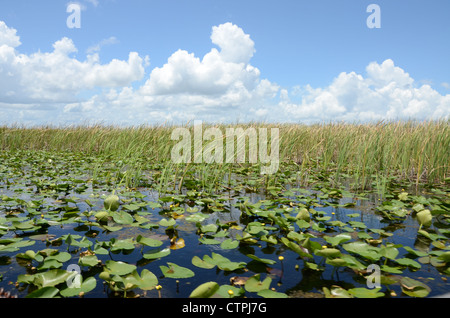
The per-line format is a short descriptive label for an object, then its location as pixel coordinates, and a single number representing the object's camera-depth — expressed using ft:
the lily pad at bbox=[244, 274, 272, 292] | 4.35
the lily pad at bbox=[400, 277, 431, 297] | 4.52
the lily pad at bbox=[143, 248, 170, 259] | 5.62
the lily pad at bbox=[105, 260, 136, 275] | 4.75
